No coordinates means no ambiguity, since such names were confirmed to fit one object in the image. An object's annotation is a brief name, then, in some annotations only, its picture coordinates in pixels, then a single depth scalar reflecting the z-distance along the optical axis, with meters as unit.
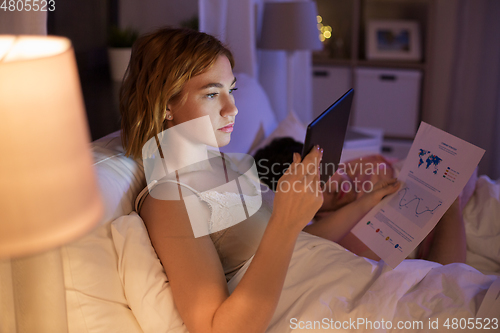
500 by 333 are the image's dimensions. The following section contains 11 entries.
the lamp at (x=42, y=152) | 0.46
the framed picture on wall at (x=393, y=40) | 3.10
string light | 3.36
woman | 0.80
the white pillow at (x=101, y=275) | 0.85
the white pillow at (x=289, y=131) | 1.88
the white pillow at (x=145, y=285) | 0.90
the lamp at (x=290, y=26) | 2.47
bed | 0.88
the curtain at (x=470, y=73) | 2.87
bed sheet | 0.91
